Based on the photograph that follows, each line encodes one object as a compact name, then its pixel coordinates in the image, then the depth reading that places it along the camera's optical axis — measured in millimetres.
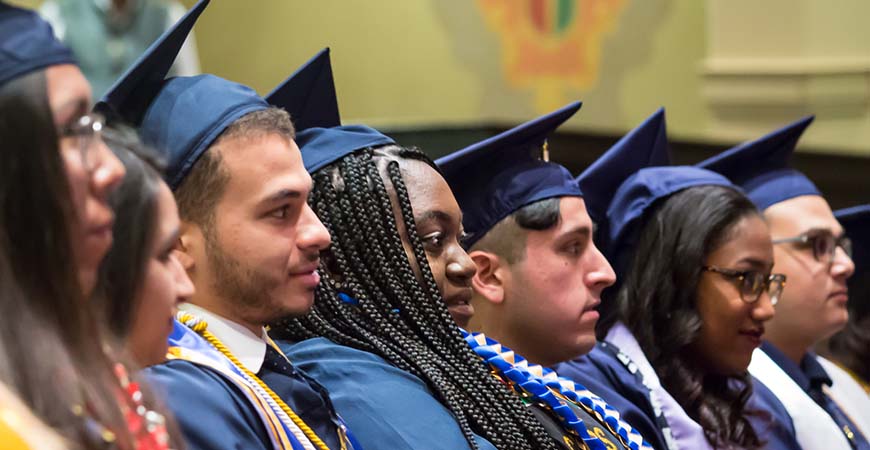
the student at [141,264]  2382
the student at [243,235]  2742
